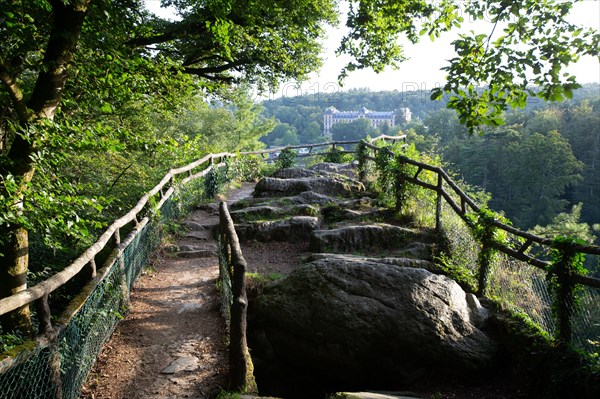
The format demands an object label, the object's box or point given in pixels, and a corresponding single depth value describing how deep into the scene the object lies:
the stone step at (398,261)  6.41
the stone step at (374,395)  3.89
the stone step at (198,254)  8.19
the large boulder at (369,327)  5.04
